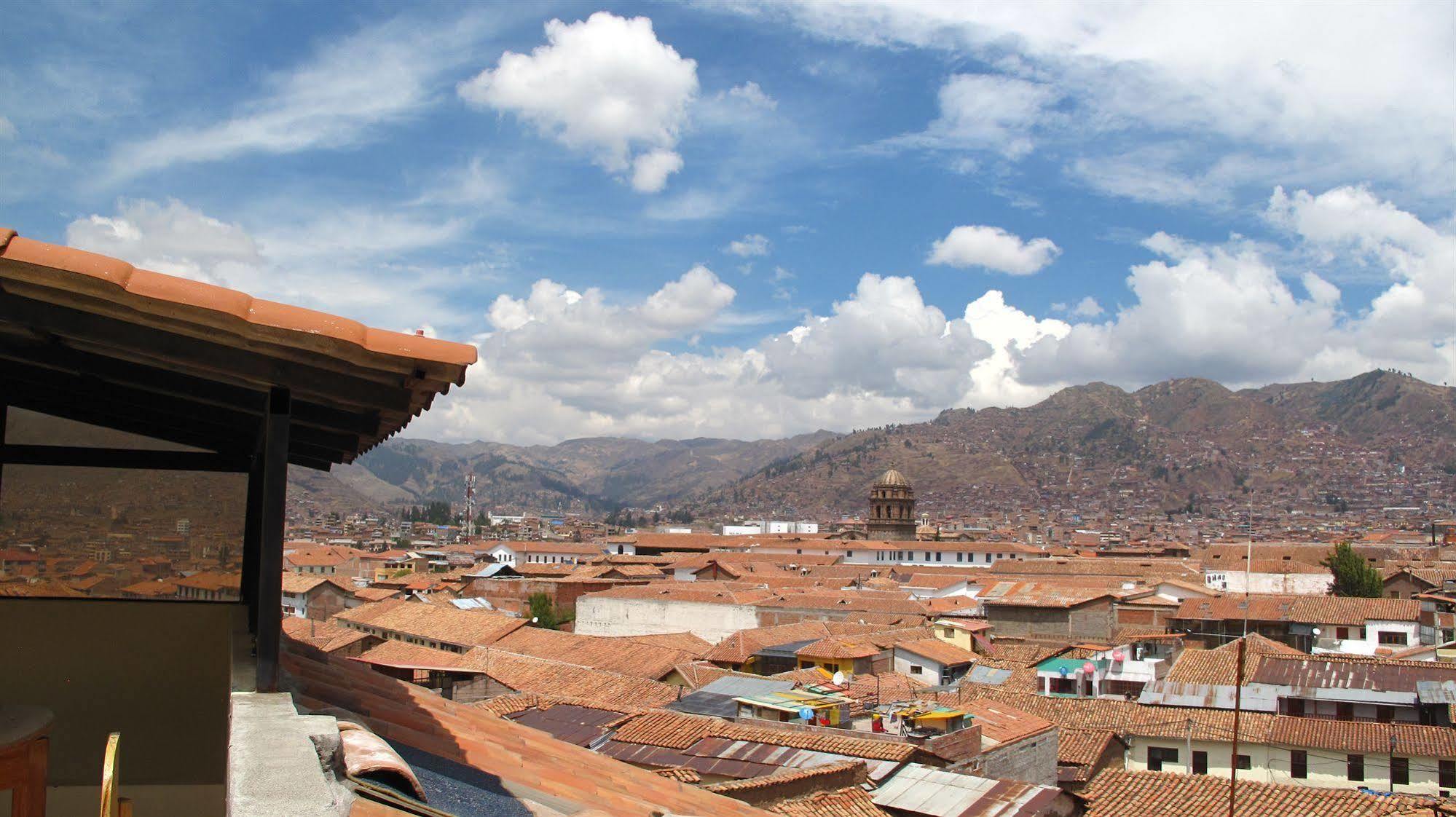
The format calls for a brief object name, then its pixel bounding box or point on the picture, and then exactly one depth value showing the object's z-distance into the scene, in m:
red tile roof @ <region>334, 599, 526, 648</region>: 28.19
